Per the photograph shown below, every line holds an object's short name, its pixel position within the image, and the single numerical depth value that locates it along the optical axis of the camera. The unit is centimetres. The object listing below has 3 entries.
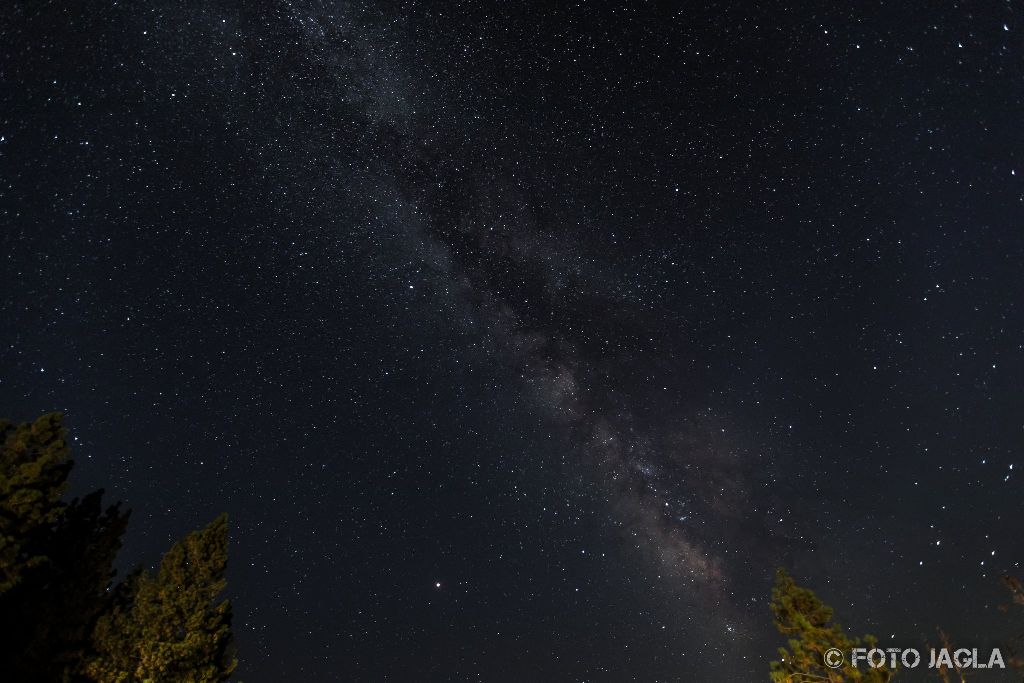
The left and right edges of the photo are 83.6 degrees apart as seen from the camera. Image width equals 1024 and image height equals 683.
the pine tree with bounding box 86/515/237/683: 1222
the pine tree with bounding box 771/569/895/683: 1232
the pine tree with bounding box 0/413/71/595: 1192
